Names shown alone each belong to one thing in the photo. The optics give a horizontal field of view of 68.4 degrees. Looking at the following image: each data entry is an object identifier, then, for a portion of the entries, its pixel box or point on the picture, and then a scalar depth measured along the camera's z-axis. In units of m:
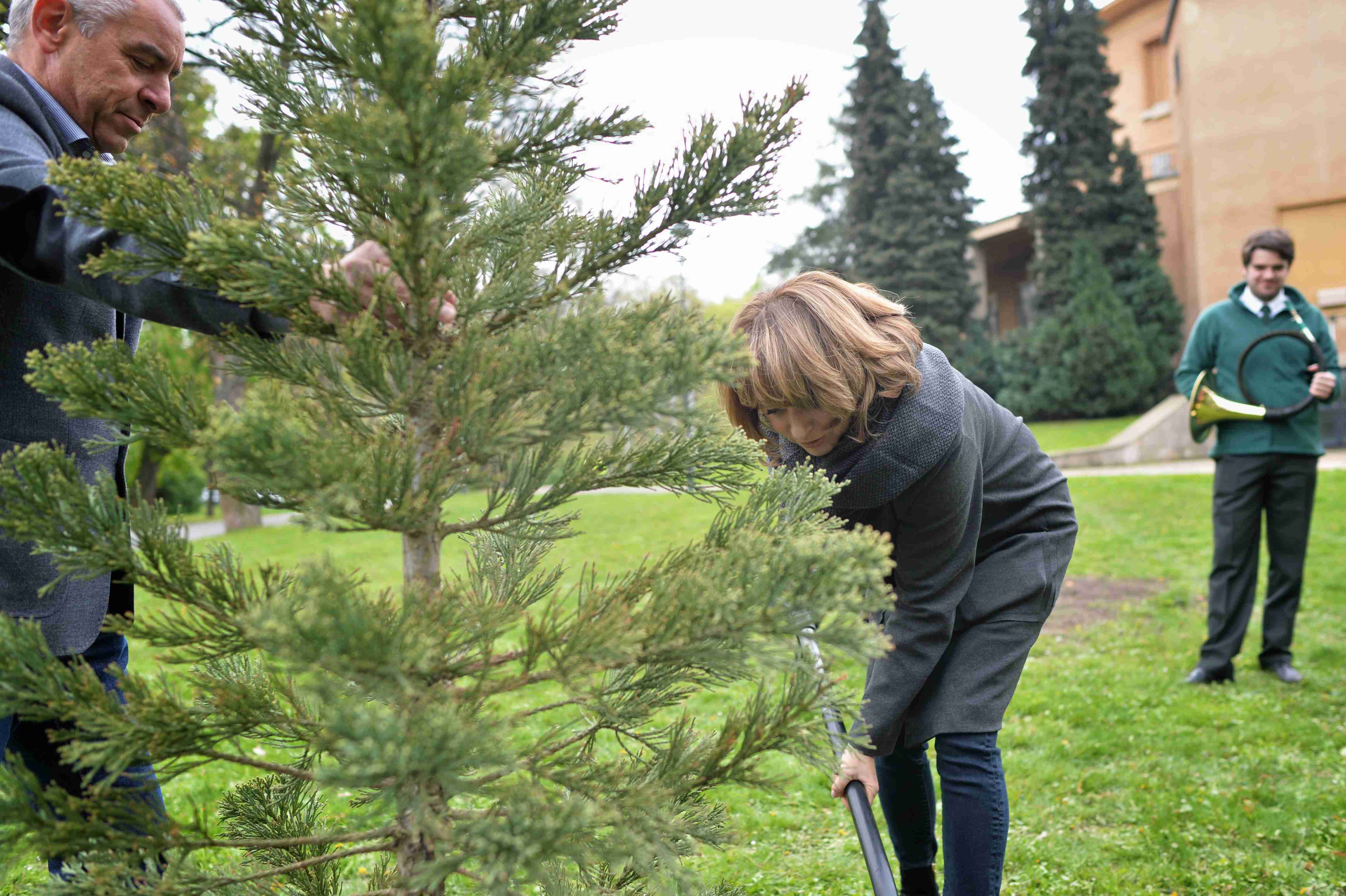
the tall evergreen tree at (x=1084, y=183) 21.81
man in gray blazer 1.66
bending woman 2.16
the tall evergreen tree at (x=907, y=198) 24.61
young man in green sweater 5.33
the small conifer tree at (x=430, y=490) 1.29
